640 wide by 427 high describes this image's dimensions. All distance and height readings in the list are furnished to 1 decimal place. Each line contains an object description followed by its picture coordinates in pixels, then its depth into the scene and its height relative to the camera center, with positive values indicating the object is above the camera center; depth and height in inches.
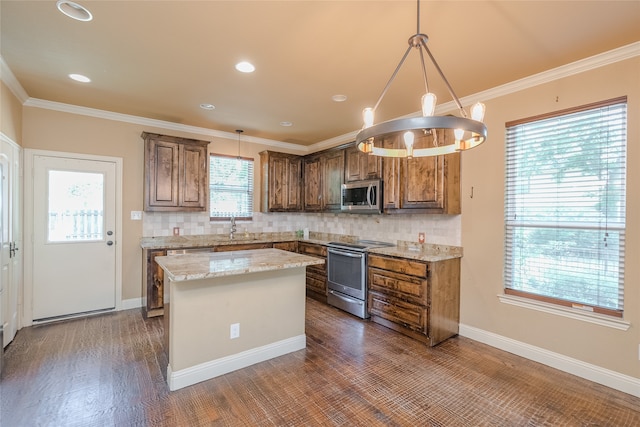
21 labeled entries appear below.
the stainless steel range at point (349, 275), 153.3 -33.8
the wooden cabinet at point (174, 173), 161.9 +21.5
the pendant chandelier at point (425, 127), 61.0 +18.9
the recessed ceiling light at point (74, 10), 75.5 +51.9
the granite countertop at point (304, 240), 136.6 -17.6
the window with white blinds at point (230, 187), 195.8 +16.6
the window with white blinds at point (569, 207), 96.6 +2.9
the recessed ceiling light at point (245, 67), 104.6 +51.8
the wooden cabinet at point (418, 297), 124.6 -36.7
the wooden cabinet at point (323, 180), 188.1 +21.5
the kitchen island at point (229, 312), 93.7 -34.7
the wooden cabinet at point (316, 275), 182.7 -39.2
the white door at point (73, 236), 143.5 -12.7
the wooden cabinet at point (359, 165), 161.6 +27.0
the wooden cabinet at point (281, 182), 206.2 +21.4
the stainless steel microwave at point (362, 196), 158.1 +9.2
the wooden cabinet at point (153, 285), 151.9 -37.6
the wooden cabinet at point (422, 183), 133.1 +14.3
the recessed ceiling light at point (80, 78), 114.8 +51.7
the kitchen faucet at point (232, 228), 196.1 -10.6
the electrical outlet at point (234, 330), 103.7 -41.1
